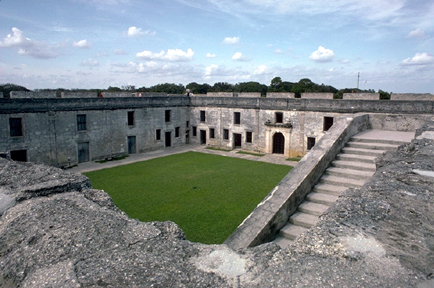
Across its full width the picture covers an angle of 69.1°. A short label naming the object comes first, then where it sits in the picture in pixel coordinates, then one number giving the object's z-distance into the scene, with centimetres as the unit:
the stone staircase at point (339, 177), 781
